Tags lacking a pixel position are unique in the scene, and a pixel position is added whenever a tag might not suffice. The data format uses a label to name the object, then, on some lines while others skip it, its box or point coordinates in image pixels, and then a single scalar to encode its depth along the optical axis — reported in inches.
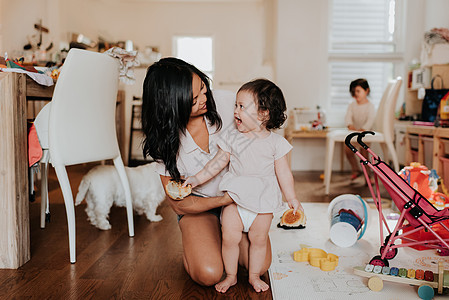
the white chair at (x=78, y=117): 68.0
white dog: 89.8
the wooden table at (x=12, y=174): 64.7
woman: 57.4
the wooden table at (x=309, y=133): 162.7
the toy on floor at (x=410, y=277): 54.4
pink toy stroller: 61.3
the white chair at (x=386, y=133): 136.1
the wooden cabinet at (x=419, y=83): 155.7
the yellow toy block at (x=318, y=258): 65.8
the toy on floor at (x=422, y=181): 81.7
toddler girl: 56.6
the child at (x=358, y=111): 163.3
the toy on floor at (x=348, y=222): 78.4
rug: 56.7
